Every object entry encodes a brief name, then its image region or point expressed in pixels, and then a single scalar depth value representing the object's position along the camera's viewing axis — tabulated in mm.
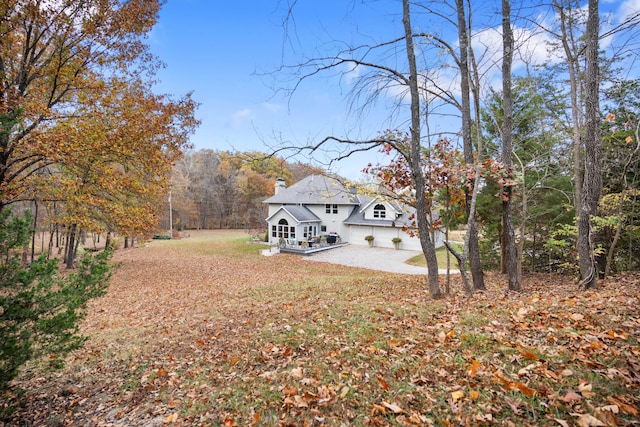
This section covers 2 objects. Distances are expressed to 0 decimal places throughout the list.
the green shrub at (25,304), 2936
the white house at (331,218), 23312
